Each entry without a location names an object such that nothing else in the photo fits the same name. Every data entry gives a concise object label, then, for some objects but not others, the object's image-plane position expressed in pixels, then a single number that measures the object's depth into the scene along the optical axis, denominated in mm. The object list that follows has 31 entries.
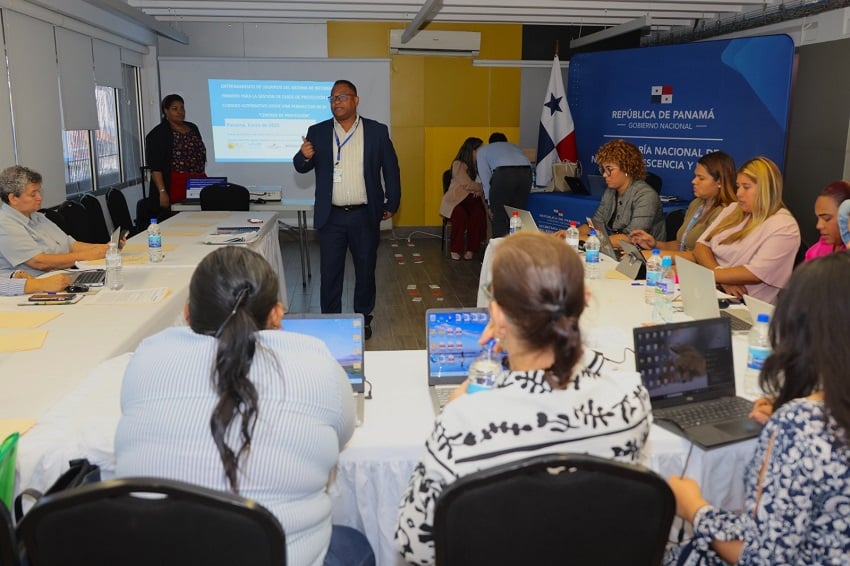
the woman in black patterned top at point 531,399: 1297
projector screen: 8828
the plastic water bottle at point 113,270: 3270
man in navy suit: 4797
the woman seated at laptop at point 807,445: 1266
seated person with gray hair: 3447
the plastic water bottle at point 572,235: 3801
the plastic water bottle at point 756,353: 2225
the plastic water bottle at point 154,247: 3990
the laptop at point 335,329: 2066
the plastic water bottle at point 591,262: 3693
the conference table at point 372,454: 1804
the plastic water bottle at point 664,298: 2863
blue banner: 6438
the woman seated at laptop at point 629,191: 4395
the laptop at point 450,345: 2120
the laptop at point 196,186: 6691
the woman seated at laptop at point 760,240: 3393
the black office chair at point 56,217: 5324
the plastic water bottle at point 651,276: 3217
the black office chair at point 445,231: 8316
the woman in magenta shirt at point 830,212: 3301
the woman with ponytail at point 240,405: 1330
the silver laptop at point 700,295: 2689
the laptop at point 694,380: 1964
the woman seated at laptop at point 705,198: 3900
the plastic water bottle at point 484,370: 1734
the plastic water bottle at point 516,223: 4203
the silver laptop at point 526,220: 4104
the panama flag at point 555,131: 8719
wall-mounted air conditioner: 9047
